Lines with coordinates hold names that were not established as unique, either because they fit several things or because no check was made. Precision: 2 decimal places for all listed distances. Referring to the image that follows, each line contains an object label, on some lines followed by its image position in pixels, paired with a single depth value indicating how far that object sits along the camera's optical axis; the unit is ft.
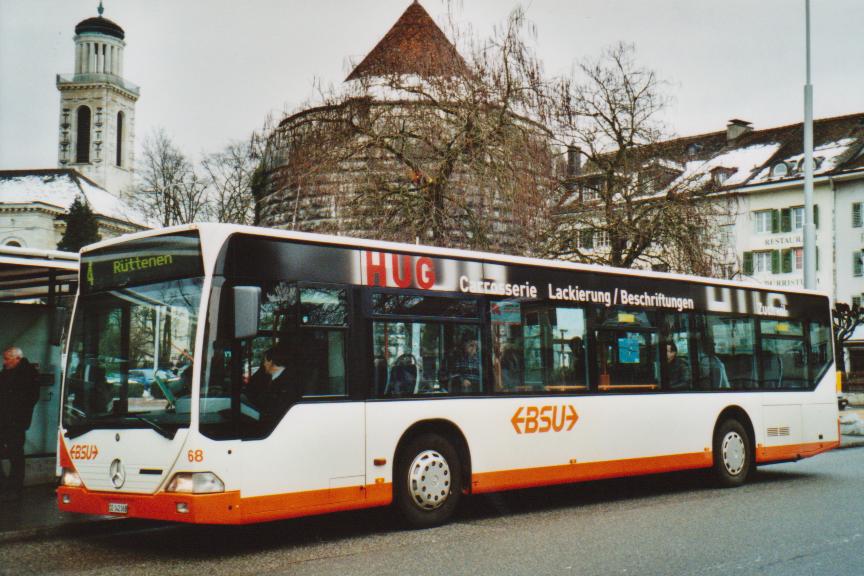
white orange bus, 27.96
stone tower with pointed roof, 66.39
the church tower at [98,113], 381.81
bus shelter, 44.21
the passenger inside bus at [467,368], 34.42
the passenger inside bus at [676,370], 42.83
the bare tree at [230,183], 140.19
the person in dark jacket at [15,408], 38.75
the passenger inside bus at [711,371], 44.37
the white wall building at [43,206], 272.92
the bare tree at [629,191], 87.10
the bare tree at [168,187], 150.41
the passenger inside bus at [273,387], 28.55
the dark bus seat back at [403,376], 32.58
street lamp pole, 70.69
